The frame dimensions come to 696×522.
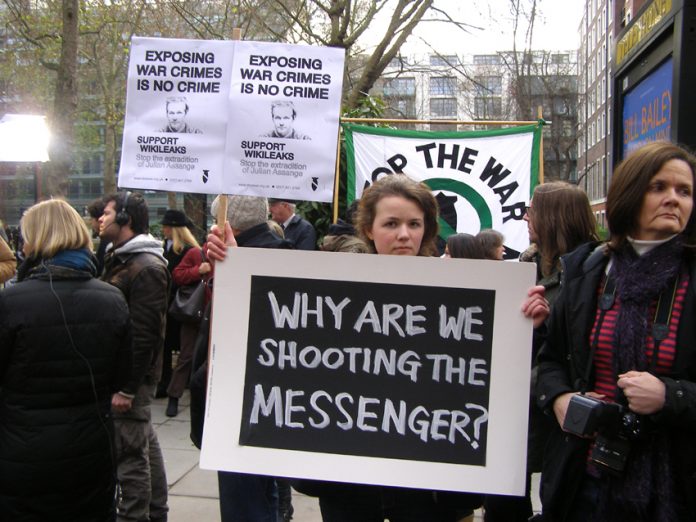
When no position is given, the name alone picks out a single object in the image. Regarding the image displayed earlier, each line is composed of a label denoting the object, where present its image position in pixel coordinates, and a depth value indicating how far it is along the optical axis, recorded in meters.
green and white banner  5.46
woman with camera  1.80
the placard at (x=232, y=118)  2.89
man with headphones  3.71
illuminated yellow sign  2.78
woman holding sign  2.11
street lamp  5.94
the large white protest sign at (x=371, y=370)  2.10
